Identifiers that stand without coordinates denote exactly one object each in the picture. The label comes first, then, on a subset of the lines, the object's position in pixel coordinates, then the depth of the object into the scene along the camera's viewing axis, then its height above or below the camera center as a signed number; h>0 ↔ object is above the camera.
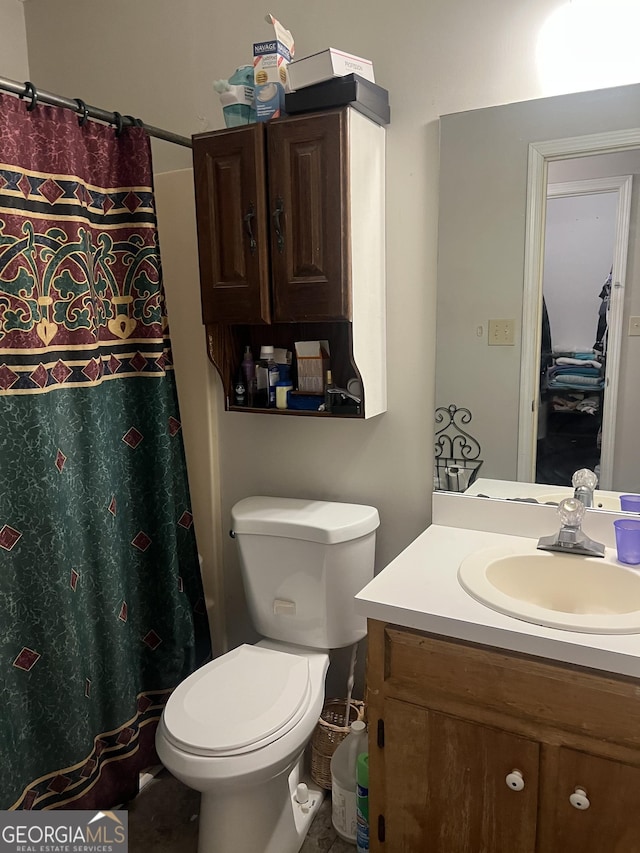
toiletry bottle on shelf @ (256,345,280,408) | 1.87 -0.15
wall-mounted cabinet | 1.56 +0.25
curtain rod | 1.46 +0.56
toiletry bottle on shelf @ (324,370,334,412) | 1.78 -0.21
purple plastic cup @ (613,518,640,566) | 1.44 -0.50
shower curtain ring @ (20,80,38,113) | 1.47 +0.55
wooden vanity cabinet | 1.15 -0.84
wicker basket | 1.85 -1.22
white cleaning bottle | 1.68 -1.21
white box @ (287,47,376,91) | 1.50 +0.62
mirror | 1.48 +0.14
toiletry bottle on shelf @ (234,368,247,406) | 1.92 -0.20
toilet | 1.42 -0.91
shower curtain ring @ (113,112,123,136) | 1.69 +0.55
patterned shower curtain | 1.49 -0.37
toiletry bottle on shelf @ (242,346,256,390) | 1.92 -0.12
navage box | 1.59 +0.64
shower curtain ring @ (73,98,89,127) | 1.60 +0.55
